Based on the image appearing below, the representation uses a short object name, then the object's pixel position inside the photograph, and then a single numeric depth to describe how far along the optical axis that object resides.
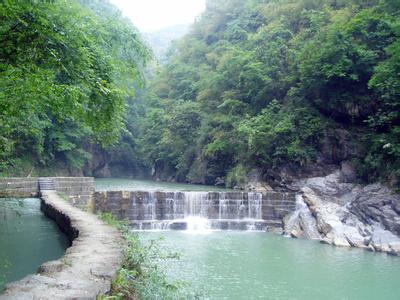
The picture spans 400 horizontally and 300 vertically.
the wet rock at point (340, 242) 12.45
